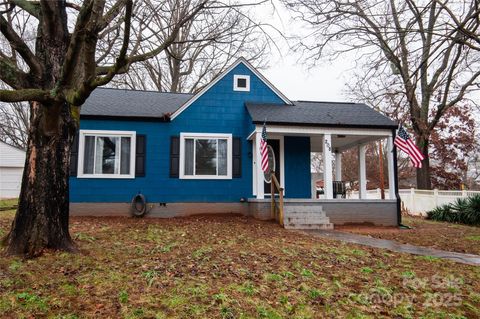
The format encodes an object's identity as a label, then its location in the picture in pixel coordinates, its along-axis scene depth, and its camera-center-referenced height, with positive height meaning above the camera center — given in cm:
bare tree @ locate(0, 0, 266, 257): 472 +131
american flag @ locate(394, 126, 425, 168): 939 +116
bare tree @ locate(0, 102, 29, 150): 2898 +575
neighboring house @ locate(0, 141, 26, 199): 2277 +124
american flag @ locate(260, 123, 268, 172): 971 +107
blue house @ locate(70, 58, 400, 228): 1046 +113
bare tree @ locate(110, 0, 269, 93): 2126 +762
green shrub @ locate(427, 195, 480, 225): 1267 -92
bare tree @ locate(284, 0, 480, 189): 705 +374
